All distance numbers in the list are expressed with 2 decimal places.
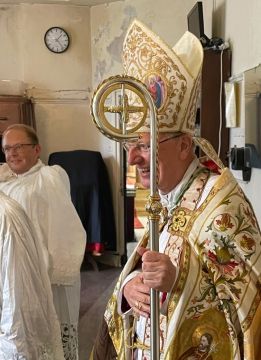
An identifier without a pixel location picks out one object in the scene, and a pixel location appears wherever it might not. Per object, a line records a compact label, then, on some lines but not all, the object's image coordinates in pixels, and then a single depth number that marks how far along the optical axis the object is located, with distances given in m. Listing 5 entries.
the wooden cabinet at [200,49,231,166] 2.56
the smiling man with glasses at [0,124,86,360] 2.10
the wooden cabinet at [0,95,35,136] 4.15
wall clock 4.48
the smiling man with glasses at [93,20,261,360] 0.90
